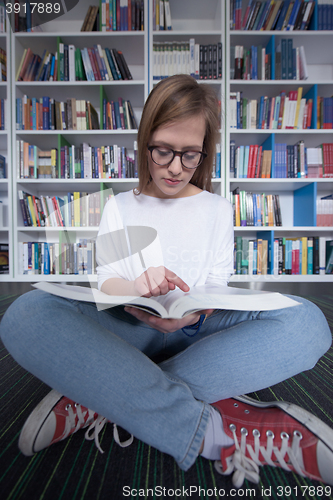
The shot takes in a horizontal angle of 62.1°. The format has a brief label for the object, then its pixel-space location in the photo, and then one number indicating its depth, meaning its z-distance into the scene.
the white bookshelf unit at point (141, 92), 2.02
